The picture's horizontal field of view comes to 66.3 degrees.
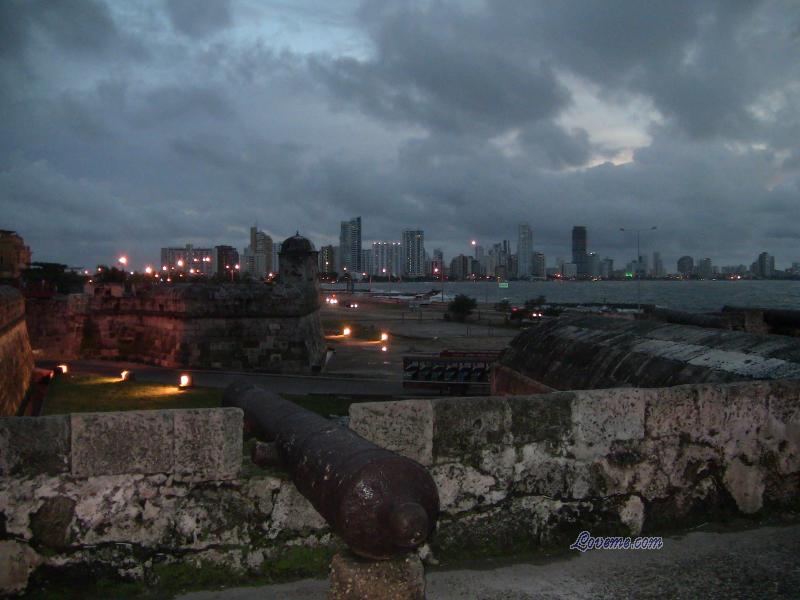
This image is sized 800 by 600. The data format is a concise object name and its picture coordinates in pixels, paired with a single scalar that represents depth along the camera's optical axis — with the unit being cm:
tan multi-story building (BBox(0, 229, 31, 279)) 7931
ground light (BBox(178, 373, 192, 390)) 1692
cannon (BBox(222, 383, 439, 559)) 217
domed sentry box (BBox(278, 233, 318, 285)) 3059
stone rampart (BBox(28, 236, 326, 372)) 2172
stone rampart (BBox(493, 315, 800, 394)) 507
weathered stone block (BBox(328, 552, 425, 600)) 242
